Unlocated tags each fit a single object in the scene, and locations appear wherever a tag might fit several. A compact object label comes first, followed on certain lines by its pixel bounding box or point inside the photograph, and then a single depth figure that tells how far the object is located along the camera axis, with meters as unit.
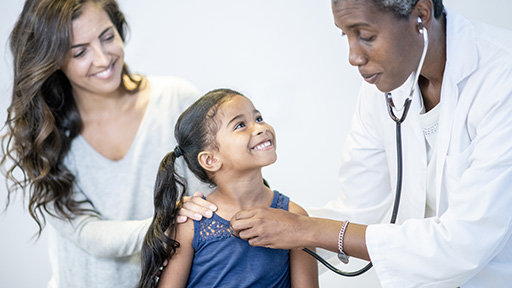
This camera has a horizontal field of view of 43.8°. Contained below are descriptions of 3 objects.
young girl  1.79
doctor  1.52
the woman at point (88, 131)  2.14
